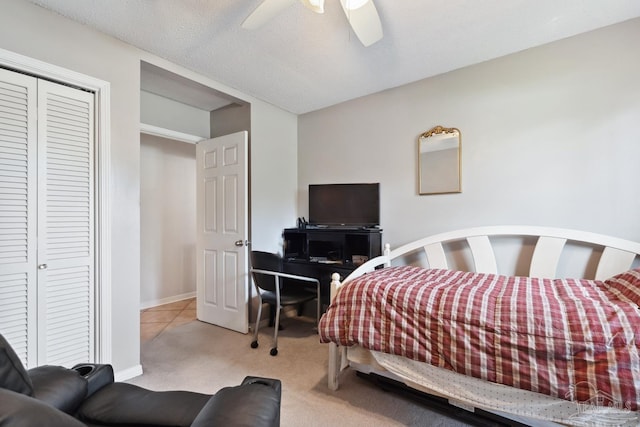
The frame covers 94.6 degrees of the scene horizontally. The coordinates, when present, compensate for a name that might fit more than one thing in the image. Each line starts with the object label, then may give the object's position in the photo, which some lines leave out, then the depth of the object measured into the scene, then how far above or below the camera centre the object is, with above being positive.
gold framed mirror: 2.60 +0.50
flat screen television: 3.01 +0.13
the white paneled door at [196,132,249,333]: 2.97 -0.14
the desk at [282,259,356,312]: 2.76 -0.52
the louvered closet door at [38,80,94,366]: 1.82 -0.03
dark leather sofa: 0.56 -0.56
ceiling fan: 1.50 +1.08
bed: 1.21 -0.55
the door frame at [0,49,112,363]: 2.02 -0.01
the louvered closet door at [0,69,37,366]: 1.68 +0.06
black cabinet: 2.84 -0.36
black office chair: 2.57 -0.61
